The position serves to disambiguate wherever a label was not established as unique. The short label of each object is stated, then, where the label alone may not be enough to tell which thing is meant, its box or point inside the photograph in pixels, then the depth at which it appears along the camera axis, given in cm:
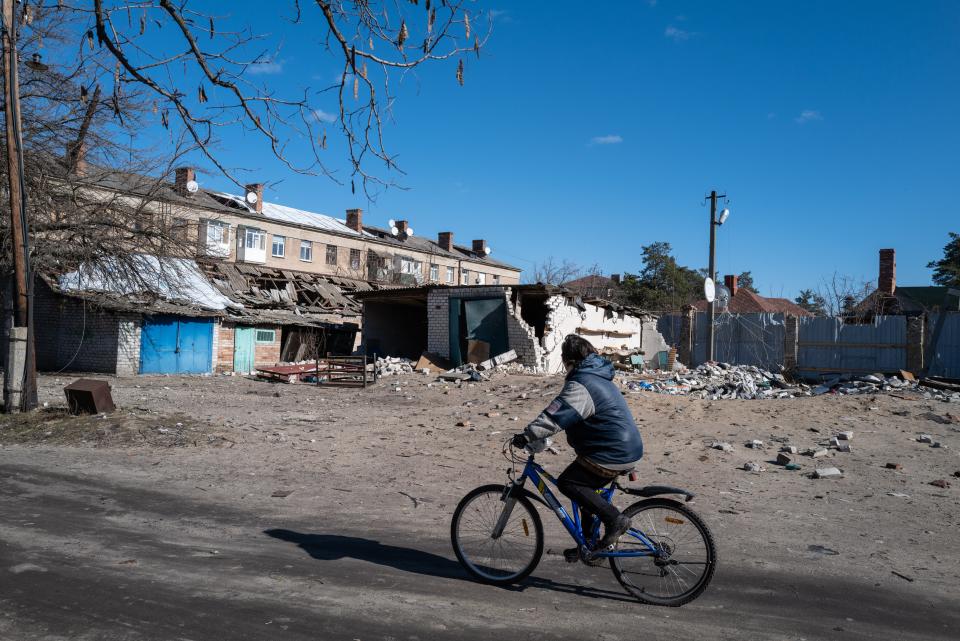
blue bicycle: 410
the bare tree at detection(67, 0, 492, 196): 472
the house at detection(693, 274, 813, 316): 4762
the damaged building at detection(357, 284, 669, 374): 2308
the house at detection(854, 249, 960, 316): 3155
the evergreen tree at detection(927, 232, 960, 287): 4653
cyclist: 408
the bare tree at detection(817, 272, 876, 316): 3134
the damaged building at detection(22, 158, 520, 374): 1994
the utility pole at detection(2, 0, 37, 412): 1085
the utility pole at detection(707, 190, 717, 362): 2508
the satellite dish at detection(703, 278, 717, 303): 2400
